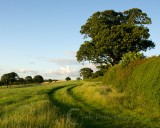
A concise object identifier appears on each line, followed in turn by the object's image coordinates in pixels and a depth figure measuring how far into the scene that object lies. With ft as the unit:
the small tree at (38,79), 347.05
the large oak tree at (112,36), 76.02
